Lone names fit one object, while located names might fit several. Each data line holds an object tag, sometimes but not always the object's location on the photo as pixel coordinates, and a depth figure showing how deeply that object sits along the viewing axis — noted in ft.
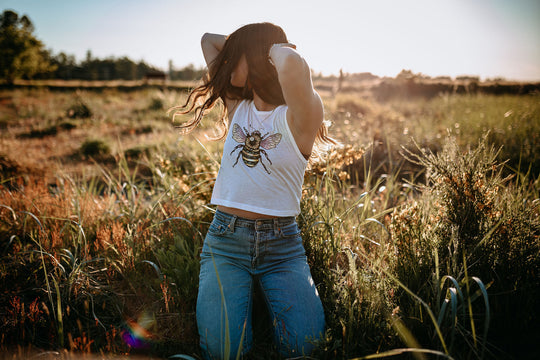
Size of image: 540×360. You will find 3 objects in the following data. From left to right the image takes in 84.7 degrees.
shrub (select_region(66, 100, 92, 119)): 31.60
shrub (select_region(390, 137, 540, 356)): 4.98
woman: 5.14
